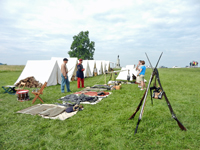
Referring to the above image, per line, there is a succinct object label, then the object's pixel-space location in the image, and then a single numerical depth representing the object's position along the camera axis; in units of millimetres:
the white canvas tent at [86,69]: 15981
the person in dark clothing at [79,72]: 8586
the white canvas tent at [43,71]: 10048
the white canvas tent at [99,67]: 19356
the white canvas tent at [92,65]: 17591
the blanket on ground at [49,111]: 4119
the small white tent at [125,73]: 12336
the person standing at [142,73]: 7740
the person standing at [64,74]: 7238
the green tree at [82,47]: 40175
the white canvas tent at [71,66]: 12844
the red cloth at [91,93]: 6906
